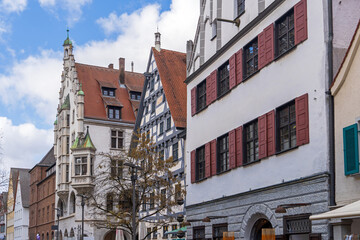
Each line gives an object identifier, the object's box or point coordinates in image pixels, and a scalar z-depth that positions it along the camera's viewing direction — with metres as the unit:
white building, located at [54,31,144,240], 59.06
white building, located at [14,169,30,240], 94.44
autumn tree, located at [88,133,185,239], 34.19
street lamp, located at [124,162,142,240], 28.05
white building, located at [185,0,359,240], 18.36
